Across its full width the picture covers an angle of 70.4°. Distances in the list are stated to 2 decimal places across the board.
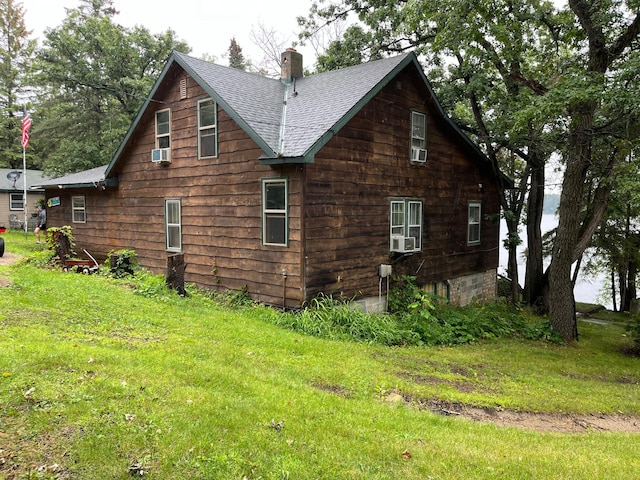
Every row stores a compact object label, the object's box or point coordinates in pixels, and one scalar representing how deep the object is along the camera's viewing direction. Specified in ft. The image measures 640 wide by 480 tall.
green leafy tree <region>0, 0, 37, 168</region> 108.27
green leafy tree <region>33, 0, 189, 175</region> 77.10
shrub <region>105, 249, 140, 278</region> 42.94
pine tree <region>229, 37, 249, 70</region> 127.94
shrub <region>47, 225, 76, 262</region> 43.11
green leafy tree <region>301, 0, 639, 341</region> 34.12
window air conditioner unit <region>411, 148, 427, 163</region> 42.29
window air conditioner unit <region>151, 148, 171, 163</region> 42.19
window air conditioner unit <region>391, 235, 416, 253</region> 39.86
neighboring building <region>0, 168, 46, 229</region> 93.50
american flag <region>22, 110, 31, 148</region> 63.52
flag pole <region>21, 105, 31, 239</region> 63.52
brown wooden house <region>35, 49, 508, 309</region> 33.47
